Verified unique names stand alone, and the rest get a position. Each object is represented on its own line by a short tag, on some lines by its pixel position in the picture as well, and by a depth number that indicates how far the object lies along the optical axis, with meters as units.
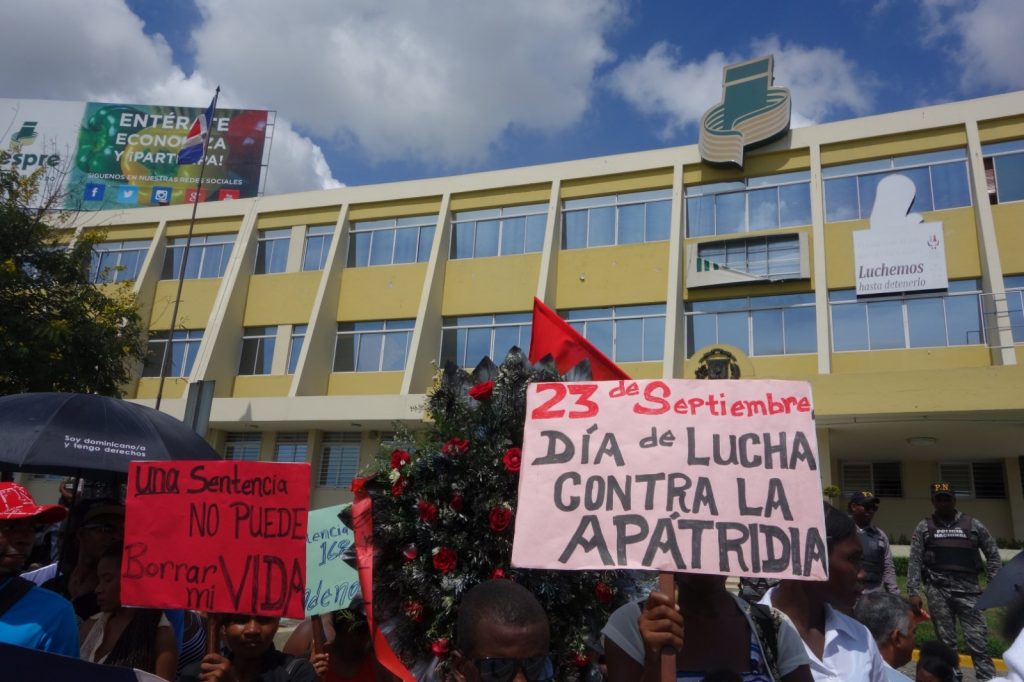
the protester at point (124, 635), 3.02
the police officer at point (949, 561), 7.15
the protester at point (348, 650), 3.72
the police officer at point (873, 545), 7.48
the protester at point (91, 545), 3.50
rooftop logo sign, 19.70
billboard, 33.31
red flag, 4.09
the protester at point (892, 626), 3.80
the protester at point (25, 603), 2.54
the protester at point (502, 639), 2.33
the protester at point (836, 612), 3.03
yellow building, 17.58
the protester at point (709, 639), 2.36
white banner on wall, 17.94
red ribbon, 3.15
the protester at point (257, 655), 2.87
